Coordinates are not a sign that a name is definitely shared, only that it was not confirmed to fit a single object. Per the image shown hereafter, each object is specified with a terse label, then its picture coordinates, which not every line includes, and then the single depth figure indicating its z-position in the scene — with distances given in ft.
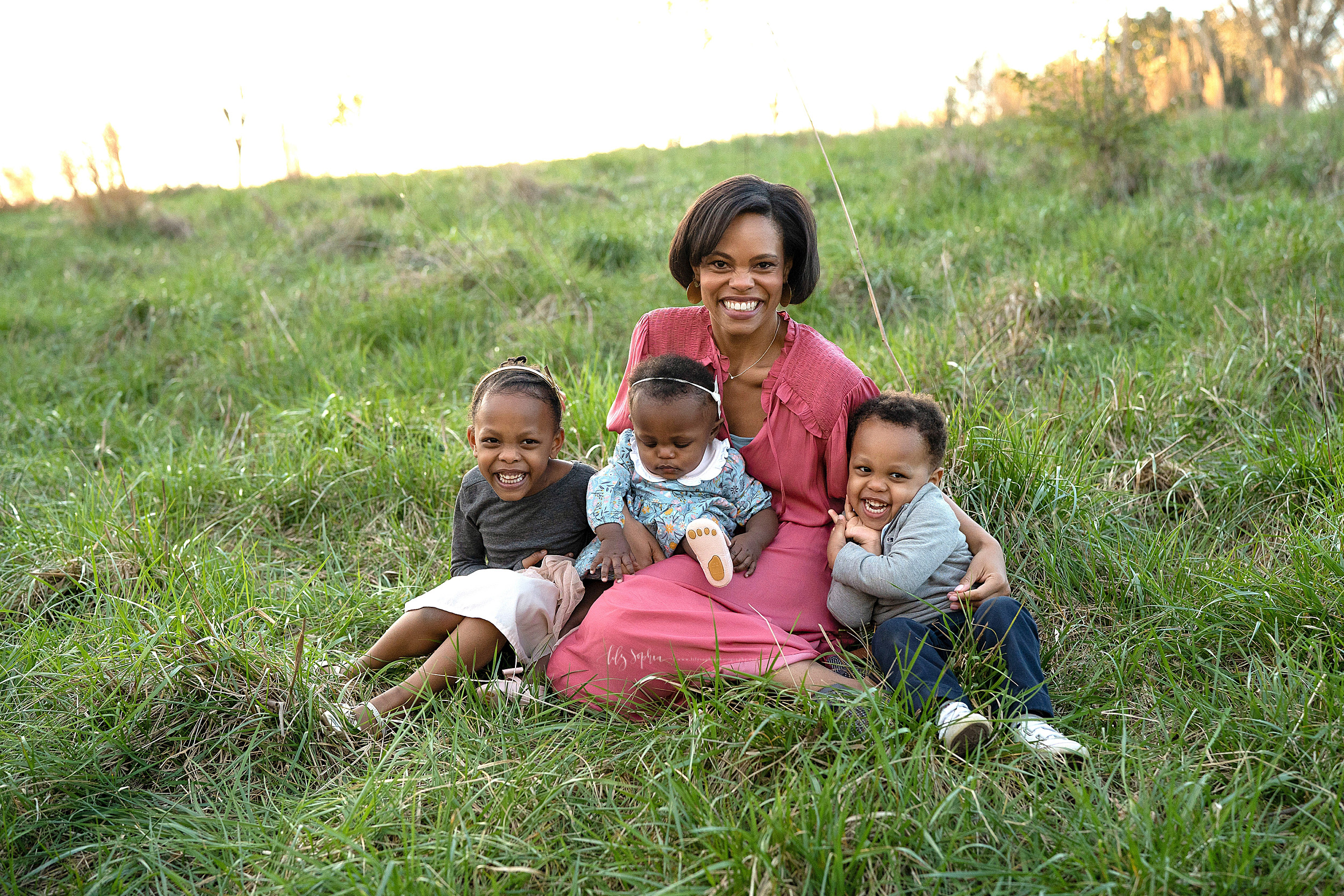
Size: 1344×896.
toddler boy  7.23
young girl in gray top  8.14
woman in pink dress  7.63
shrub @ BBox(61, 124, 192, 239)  28.22
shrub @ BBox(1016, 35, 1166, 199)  21.15
